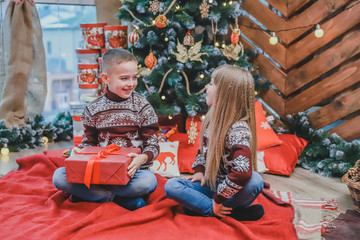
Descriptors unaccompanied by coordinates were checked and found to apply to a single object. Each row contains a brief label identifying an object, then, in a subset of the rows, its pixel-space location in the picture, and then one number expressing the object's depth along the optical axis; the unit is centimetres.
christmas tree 277
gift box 174
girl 170
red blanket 163
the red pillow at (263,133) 280
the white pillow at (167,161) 251
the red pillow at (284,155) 262
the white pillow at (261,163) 255
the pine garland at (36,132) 308
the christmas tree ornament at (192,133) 275
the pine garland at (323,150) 259
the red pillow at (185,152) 261
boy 191
